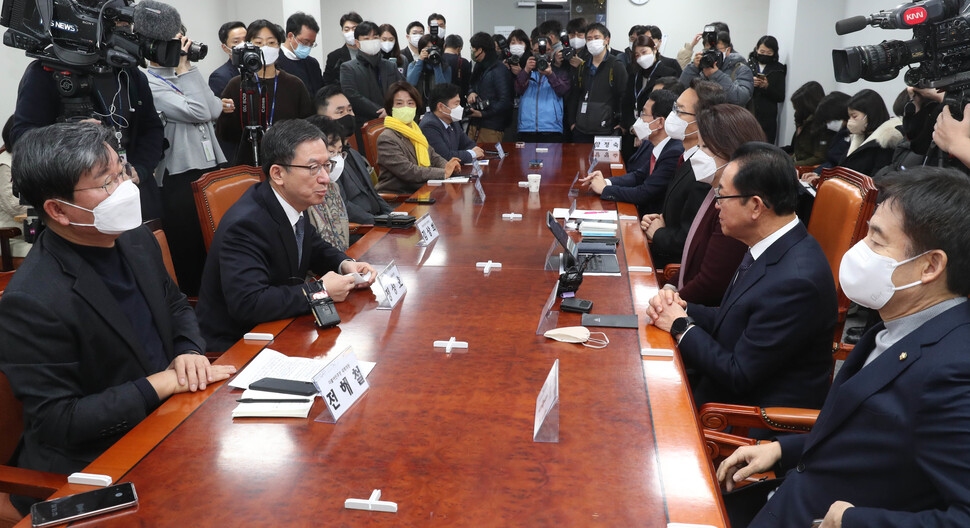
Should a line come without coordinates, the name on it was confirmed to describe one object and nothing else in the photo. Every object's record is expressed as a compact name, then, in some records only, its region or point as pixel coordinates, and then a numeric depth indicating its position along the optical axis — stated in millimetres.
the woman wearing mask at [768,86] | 7762
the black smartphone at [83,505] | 1268
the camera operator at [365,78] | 6066
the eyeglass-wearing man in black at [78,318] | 1624
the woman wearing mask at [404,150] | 4762
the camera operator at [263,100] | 4375
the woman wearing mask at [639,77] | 6770
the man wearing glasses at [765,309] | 1933
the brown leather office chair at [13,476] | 1550
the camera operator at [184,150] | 3691
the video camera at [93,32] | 2822
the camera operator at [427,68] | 6961
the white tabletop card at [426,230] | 3092
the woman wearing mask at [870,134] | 4402
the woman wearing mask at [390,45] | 6926
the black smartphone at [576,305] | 2271
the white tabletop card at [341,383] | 1599
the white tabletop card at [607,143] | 5906
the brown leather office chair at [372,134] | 5406
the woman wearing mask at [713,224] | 2578
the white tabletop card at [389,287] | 2334
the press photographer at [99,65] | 2875
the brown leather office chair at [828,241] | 1845
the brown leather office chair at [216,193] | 2881
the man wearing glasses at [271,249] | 2270
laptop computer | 2418
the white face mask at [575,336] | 2035
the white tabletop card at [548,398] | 1505
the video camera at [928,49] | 2537
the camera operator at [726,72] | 6238
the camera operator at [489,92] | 7113
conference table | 1309
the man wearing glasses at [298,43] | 5691
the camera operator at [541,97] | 7004
